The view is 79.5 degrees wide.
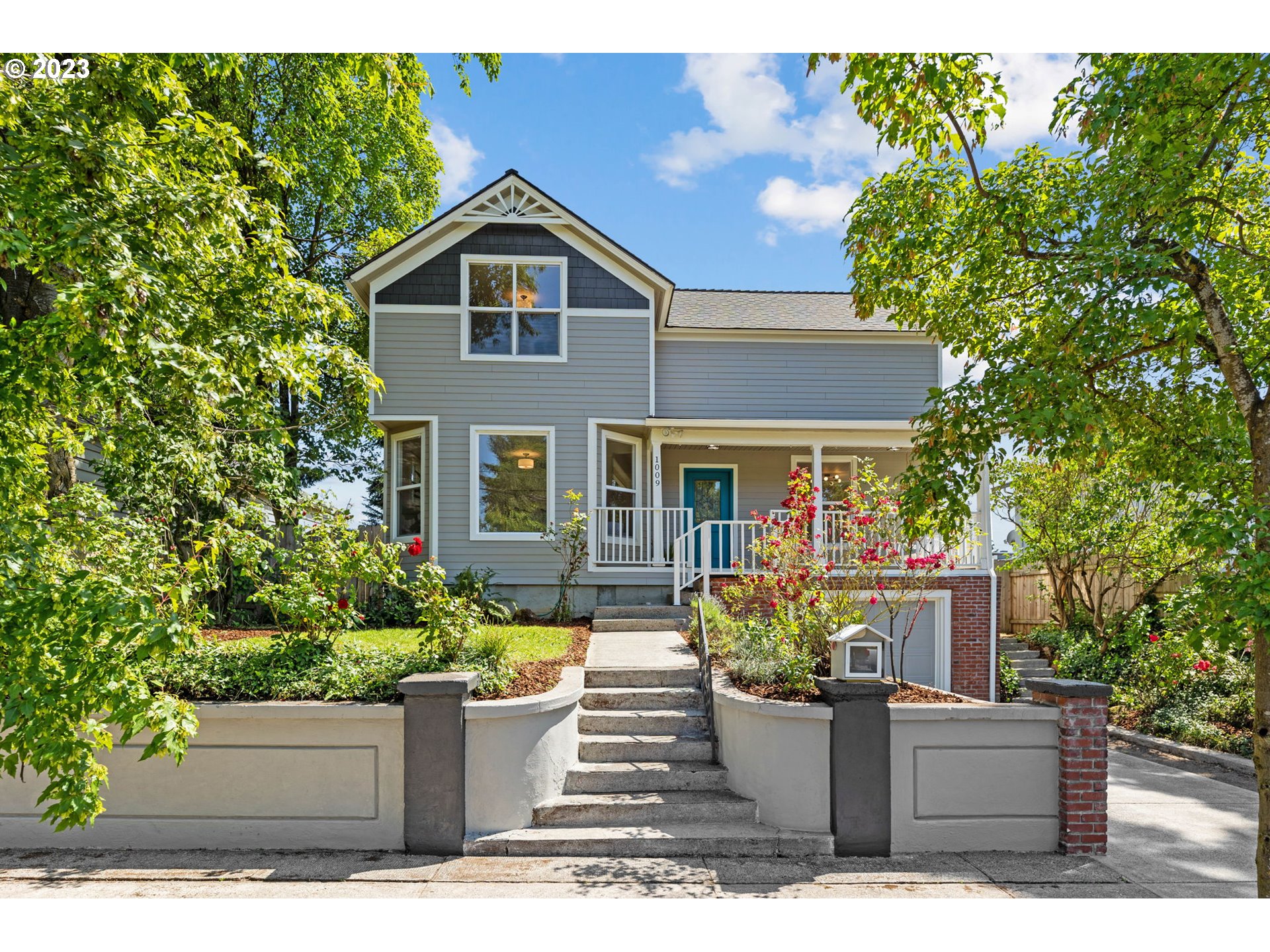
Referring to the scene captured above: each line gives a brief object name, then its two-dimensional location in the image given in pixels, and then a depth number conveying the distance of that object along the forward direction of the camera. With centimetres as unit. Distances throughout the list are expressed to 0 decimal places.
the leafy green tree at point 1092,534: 1194
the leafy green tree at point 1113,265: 484
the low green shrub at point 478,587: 1078
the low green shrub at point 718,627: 728
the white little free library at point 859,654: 561
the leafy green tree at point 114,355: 364
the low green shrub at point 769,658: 596
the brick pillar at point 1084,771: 541
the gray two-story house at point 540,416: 1222
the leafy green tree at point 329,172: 1366
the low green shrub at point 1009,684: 1178
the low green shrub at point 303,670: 560
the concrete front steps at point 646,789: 532
